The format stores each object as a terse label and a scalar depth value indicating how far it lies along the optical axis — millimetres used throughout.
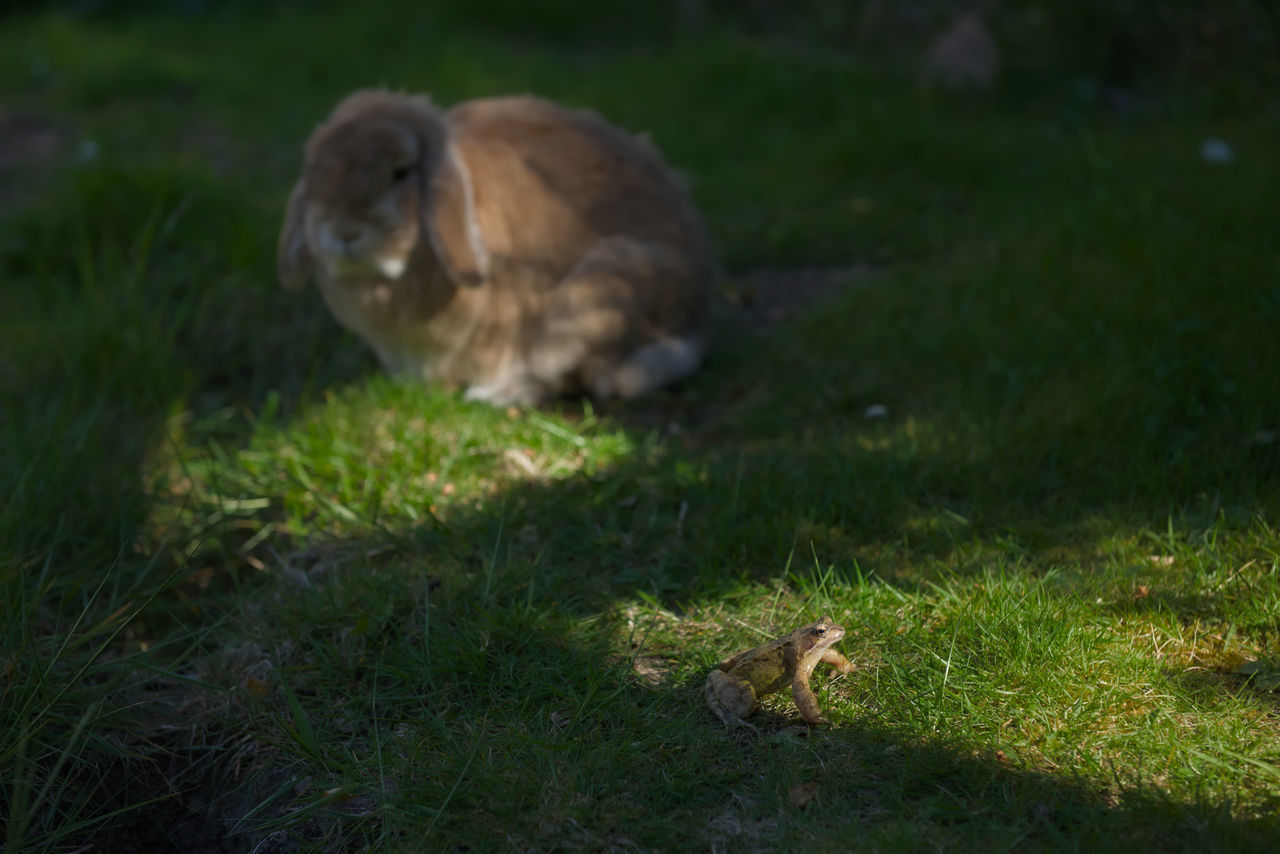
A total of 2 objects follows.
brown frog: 2219
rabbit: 3578
